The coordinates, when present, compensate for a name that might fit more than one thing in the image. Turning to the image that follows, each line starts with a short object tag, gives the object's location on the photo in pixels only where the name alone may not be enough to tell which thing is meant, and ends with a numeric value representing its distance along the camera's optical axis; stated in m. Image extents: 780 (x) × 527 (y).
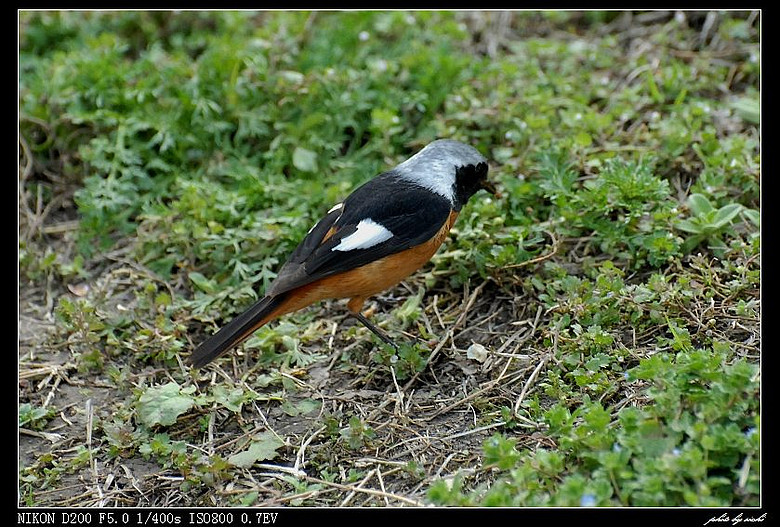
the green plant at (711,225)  9.49
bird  8.81
